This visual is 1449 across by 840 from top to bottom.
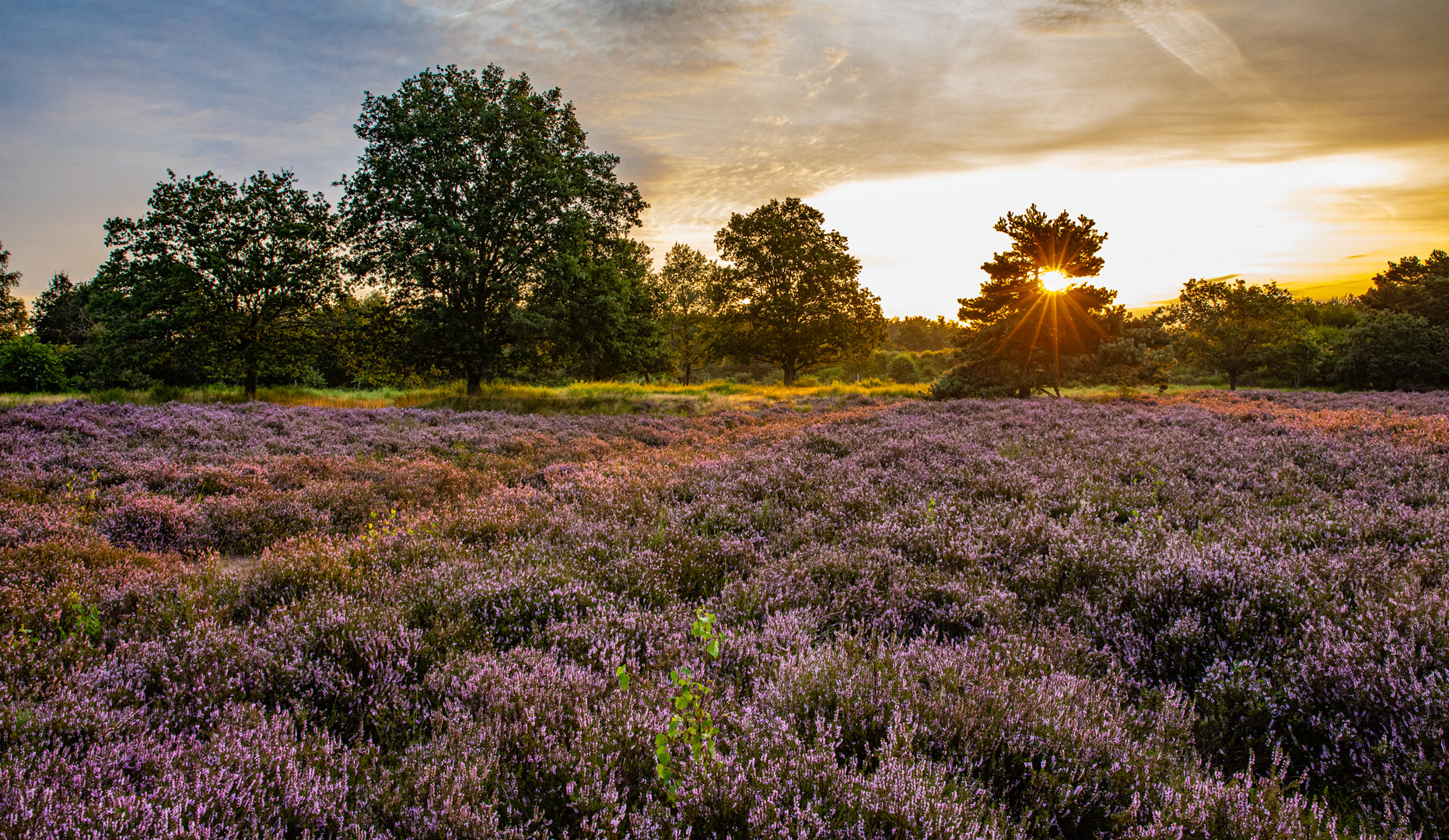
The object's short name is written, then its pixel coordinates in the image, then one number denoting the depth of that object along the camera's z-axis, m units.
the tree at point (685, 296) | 55.75
